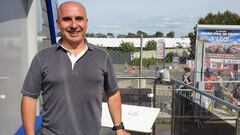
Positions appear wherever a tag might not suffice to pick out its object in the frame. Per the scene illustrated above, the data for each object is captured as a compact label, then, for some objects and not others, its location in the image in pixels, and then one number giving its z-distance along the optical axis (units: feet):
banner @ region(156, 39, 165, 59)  24.53
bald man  4.93
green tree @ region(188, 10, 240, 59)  86.34
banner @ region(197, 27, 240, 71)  24.58
